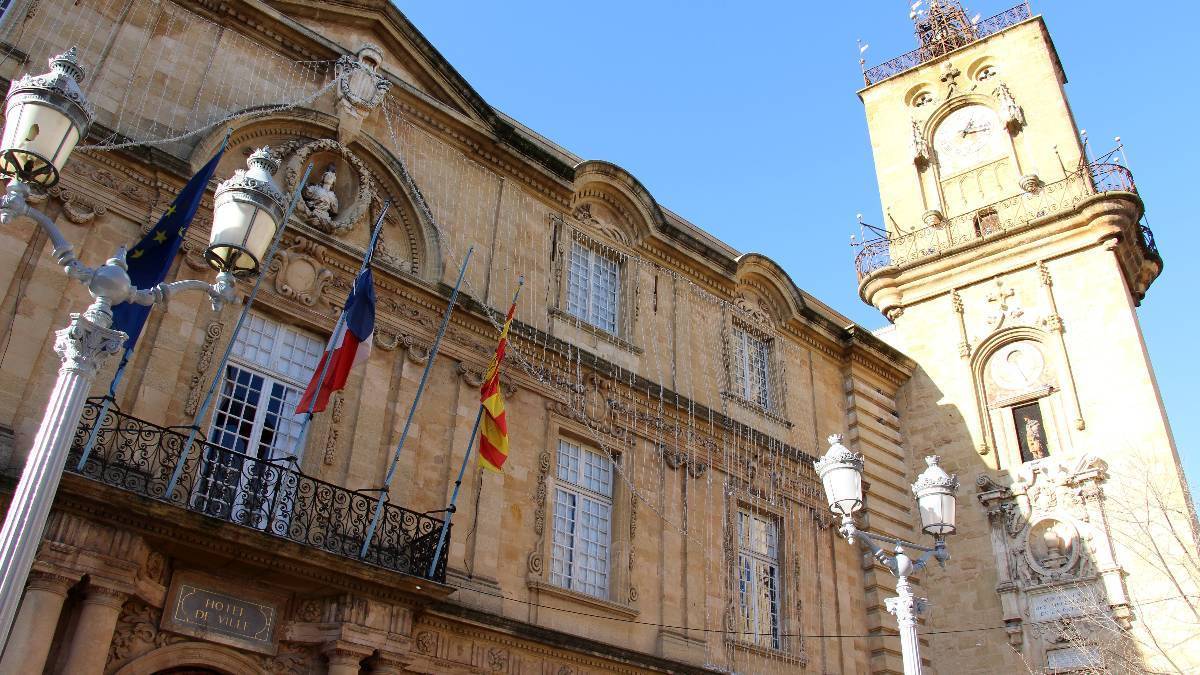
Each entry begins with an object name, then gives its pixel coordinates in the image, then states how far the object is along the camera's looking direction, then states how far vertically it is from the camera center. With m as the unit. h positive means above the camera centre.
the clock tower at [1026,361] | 15.59 +8.30
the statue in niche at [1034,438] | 17.34 +6.89
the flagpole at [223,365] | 8.95 +4.12
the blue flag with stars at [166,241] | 8.54 +4.57
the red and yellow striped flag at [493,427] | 10.91 +4.19
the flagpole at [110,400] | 8.35 +3.44
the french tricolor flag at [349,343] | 9.85 +4.51
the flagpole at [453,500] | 10.30 +3.42
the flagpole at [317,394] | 9.79 +3.94
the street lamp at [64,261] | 4.88 +2.95
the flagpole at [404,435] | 9.89 +3.96
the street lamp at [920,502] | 8.45 +2.79
